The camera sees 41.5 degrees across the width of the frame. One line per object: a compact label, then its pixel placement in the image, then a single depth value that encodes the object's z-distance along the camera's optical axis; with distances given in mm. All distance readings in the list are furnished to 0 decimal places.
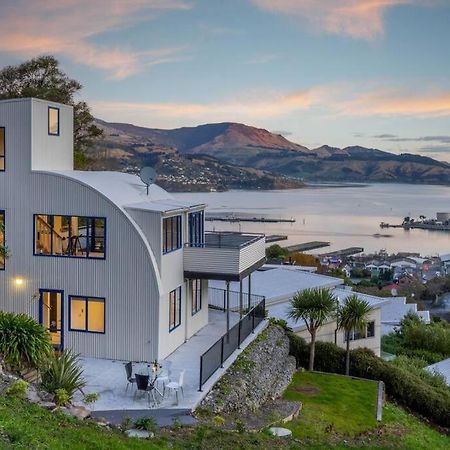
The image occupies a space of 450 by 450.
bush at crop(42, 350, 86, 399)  12039
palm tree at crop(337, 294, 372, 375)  20484
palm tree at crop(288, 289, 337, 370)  20016
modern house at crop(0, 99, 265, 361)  16188
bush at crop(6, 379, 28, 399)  10569
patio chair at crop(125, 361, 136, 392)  13507
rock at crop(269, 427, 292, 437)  12539
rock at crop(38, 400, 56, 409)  10570
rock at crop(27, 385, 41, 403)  10824
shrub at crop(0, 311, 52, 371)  12867
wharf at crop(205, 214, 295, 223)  132500
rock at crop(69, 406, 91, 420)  10817
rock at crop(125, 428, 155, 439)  10570
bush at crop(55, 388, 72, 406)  11258
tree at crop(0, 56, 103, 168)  36406
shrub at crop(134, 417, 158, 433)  11062
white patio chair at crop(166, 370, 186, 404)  13102
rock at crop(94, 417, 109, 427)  10669
